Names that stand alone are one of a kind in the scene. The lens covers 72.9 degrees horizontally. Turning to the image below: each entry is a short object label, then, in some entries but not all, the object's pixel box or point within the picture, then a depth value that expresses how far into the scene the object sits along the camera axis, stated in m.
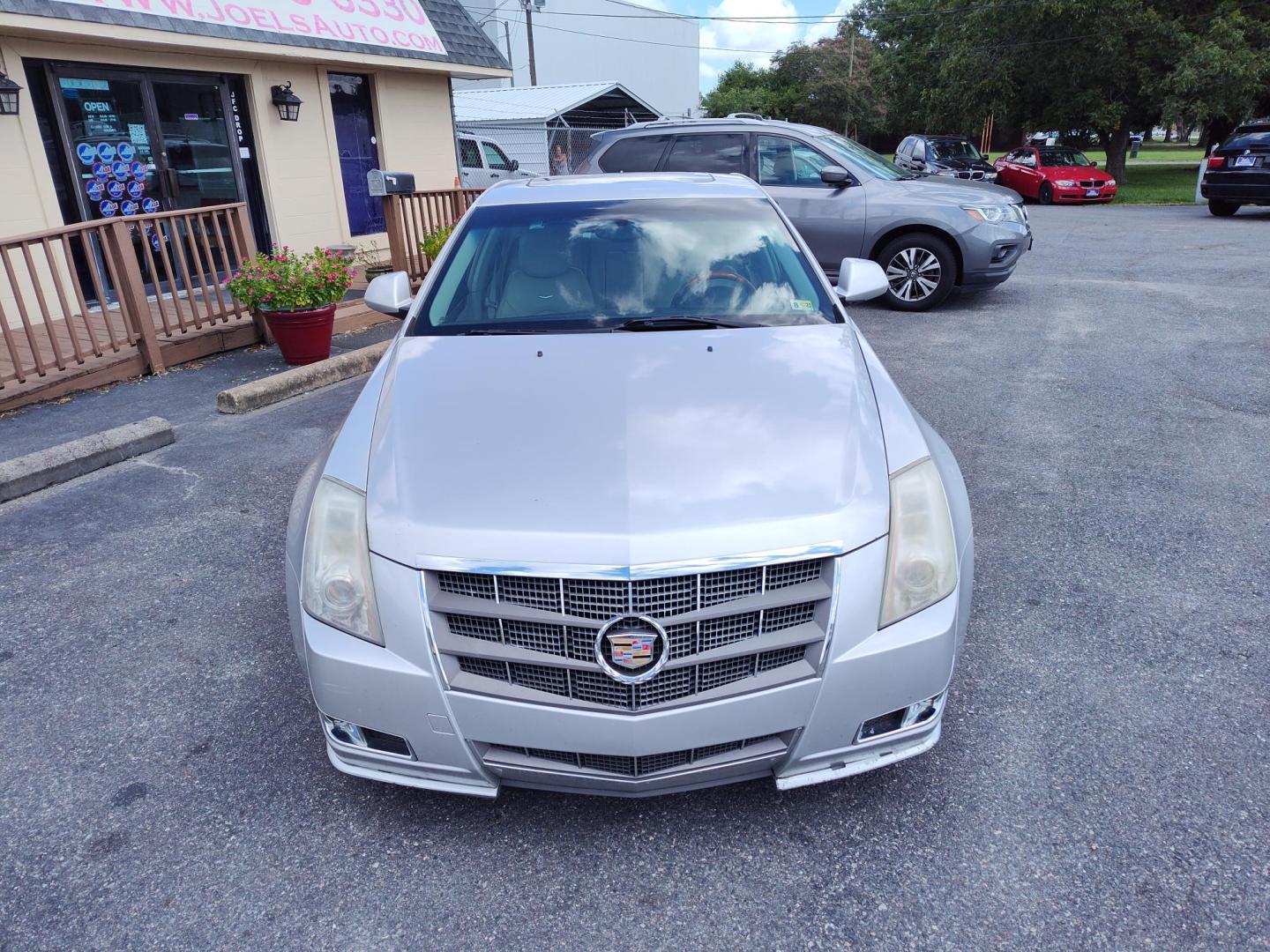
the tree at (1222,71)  20.80
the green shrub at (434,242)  8.91
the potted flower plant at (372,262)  10.60
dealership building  7.75
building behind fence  25.06
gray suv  8.74
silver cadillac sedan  2.10
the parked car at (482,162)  18.44
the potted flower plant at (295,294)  6.88
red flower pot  6.93
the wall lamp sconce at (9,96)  7.26
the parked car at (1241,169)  15.78
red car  21.45
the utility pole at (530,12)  35.47
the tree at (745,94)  61.53
